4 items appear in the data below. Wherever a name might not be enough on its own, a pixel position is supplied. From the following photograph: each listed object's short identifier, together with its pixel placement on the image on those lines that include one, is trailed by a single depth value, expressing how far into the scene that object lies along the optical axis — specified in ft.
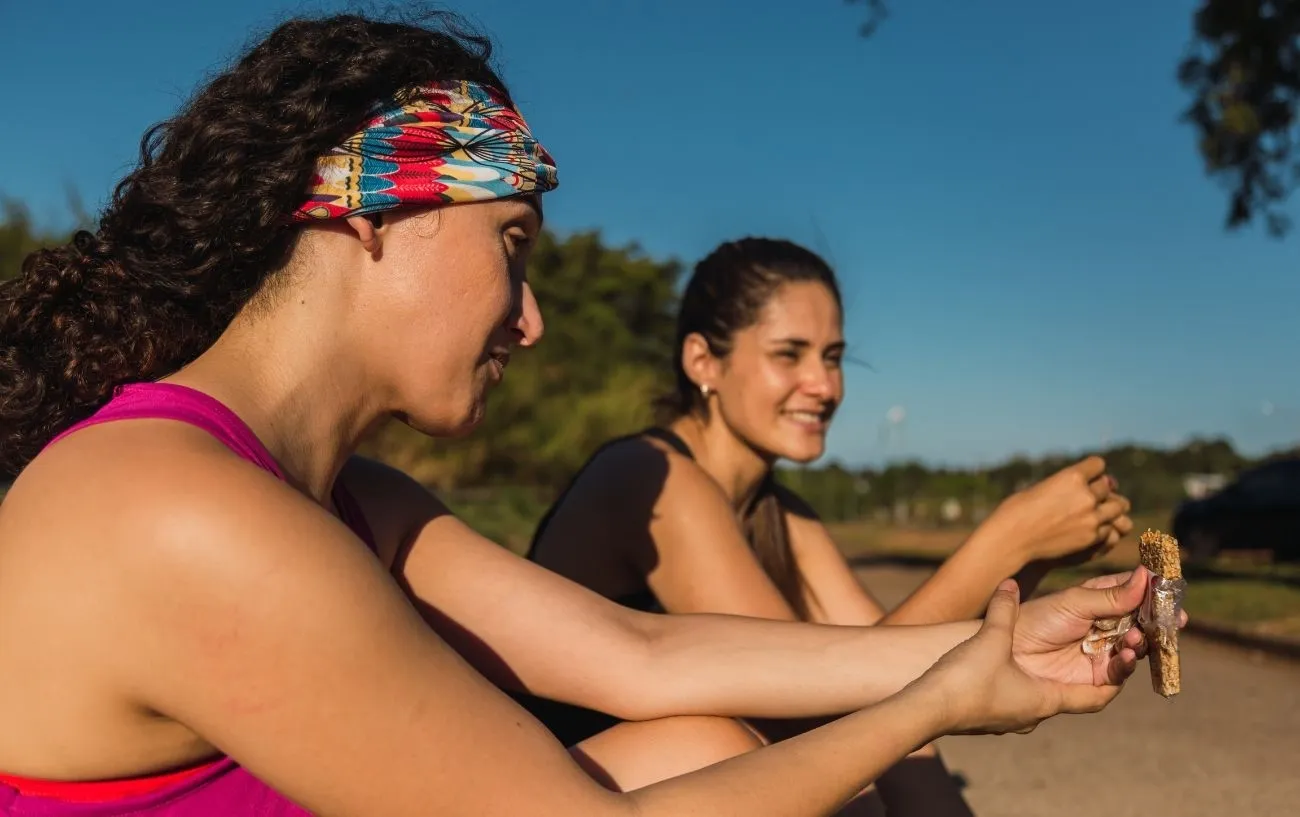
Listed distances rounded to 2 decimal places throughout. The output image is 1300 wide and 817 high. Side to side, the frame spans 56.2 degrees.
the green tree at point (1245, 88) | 39.09
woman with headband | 4.31
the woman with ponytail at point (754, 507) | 9.25
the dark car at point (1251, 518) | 52.34
